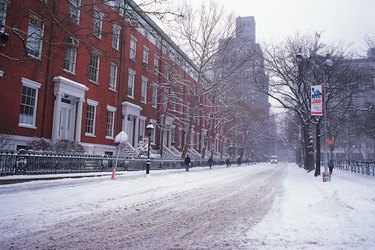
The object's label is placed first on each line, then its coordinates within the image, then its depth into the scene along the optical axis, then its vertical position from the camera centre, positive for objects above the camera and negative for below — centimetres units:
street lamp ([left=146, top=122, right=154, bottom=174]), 1941 -70
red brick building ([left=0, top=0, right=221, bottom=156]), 1781 +434
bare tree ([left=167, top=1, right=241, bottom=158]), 3161 +1147
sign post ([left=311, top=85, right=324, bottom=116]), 1786 +340
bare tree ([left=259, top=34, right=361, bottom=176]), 2375 +688
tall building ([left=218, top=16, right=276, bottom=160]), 2856 +942
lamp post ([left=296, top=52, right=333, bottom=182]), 1792 +331
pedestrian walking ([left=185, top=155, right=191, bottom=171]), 2788 -77
